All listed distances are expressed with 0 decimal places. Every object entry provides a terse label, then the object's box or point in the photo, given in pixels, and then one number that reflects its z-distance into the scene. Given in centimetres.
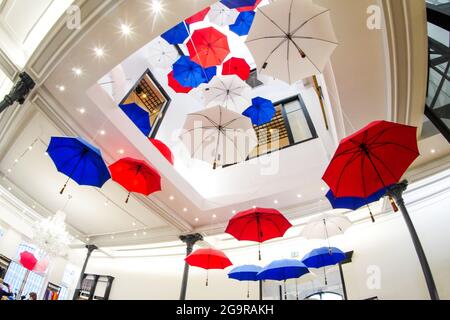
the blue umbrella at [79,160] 456
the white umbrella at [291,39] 405
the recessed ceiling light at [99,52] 454
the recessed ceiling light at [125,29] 426
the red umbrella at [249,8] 726
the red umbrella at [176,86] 851
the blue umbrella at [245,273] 643
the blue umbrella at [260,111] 796
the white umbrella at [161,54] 867
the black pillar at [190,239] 811
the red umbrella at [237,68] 821
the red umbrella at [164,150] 710
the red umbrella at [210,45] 715
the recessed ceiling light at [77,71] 474
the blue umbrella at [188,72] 757
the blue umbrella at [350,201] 490
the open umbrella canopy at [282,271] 565
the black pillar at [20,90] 453
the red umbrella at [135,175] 512
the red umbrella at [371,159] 378
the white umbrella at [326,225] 594
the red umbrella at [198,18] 738
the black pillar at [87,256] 978
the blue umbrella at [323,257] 555
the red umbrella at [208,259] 640
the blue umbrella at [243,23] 755
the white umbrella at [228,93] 776
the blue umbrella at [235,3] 691
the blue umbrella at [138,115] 765
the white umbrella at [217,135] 601
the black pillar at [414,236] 463
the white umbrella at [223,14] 842
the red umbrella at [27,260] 877
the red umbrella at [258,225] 555
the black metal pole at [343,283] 633
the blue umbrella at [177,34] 716
